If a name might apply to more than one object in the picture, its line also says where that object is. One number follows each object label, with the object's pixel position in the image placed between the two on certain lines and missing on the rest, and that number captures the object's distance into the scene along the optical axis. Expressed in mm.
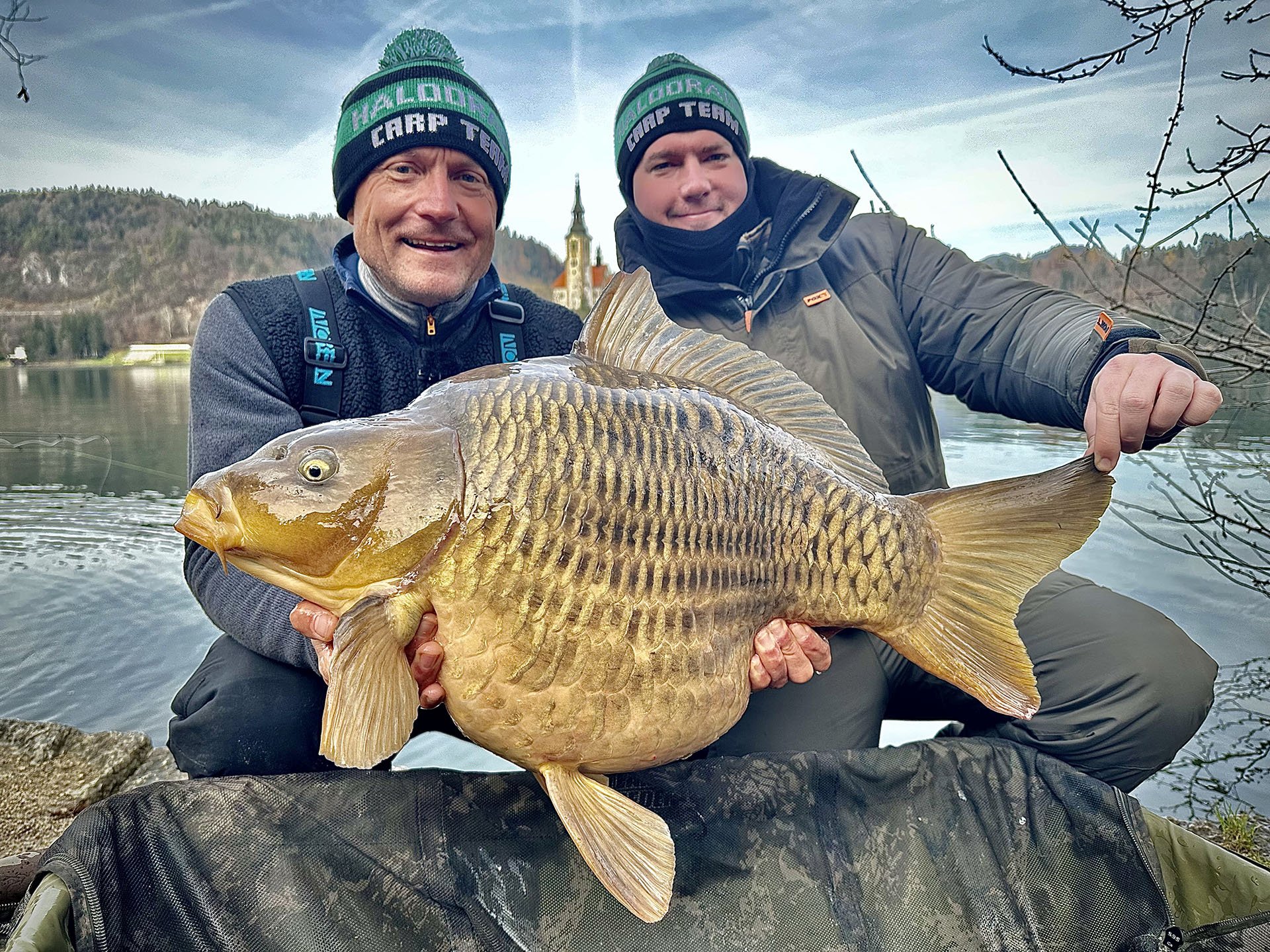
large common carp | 787
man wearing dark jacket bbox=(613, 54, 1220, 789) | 1320
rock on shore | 1715
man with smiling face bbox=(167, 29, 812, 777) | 1221
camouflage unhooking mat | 916
